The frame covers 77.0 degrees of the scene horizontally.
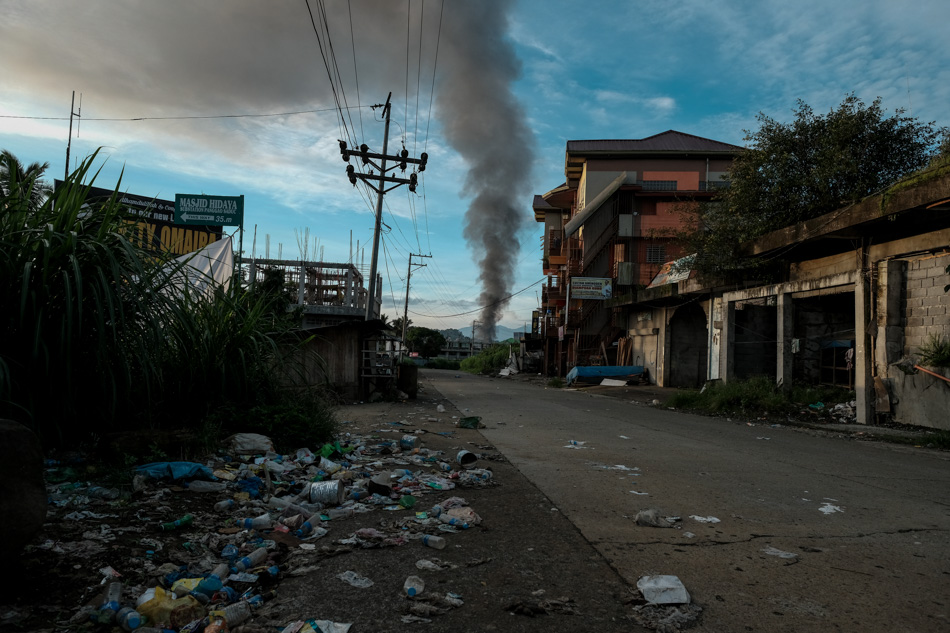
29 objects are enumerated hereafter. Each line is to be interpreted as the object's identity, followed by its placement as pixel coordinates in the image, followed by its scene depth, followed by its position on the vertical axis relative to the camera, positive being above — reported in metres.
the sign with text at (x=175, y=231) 15.92 +2.94
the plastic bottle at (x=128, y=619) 2.45 -1.16
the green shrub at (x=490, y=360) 52.22 -0.78
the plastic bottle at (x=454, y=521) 4.11 -1.19
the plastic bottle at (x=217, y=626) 2.45 -1.17
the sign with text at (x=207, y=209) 14.78 +3.30
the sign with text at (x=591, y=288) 29.44 +3.35
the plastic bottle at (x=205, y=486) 4.43 -1.08
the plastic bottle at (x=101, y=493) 3.93 -1.02
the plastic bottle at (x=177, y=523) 3.57 -1.11
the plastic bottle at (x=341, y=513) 4.31 -1.21
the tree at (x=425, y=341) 94.88 +1.28
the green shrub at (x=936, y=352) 10.41 +0.27
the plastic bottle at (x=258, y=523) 3.86 -1.17
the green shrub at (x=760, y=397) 13.55 -0.84
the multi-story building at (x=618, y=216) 32.00 +8.20
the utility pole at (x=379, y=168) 19.60 +6.19
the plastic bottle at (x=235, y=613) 2.55 -1.17
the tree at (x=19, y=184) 4.32 +1.13
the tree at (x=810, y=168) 14.88 +5.09
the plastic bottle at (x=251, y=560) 3.14 -1.16
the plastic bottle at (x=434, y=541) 3.64 -1.18
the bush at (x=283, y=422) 5.96 -0.80
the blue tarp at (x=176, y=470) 4.40 -0.98
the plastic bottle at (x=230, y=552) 3.30 -1.17
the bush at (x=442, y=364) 74.69 -1.78
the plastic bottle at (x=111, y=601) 2.49 -1.13
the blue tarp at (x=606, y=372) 25.52 -0.70
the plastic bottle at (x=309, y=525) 3.84 -1.18
